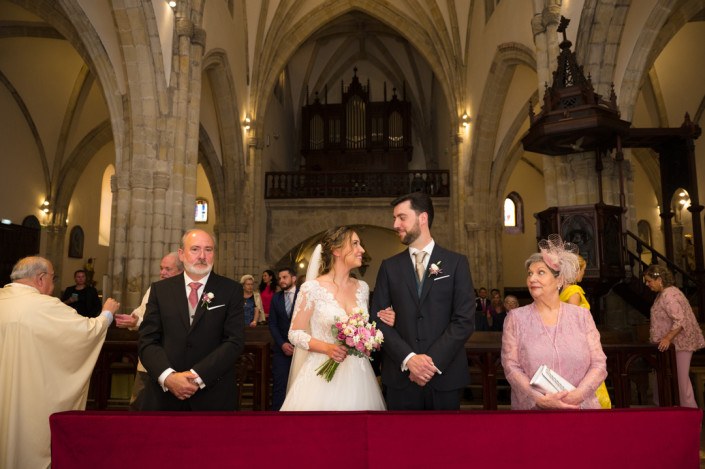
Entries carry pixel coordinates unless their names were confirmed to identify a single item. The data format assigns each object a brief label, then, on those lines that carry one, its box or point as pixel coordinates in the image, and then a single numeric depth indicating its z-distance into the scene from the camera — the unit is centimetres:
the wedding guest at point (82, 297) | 771
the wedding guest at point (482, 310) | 987
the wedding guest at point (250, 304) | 740
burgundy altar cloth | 202
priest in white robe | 324
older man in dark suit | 282
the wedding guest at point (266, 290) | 875
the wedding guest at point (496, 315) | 990
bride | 292
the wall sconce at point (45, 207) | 1464
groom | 273
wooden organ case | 2069
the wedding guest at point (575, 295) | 400
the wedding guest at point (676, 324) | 518
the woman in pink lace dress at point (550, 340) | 279
